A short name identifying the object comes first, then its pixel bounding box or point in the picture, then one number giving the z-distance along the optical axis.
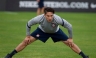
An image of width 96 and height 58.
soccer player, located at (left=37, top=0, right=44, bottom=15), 25.51
